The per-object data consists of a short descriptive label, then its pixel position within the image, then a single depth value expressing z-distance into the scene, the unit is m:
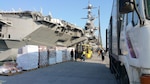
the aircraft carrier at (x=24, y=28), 19.32
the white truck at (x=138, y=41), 1.91
